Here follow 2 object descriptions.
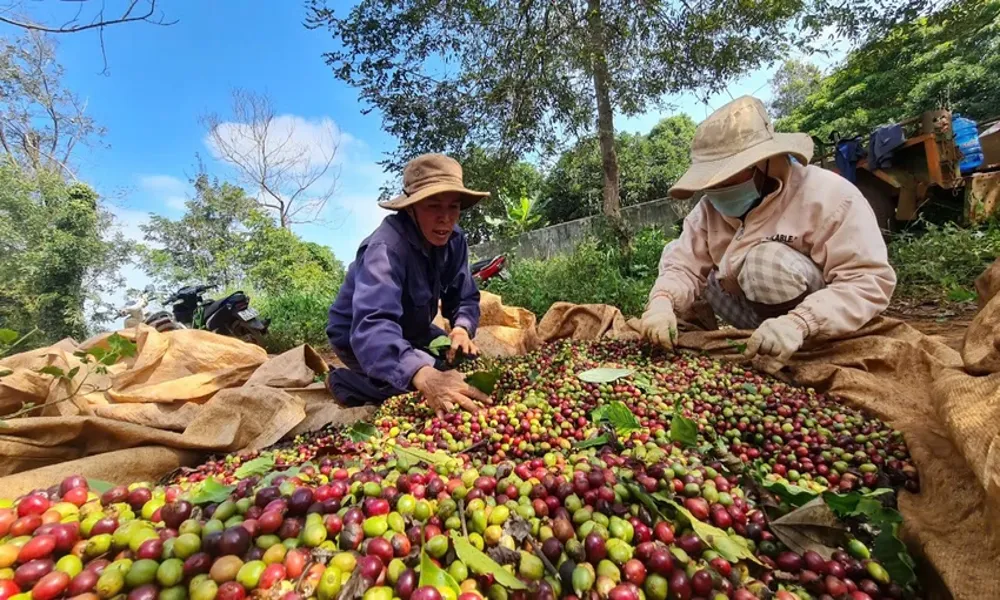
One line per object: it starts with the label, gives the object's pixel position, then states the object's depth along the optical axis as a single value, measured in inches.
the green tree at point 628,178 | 625.9
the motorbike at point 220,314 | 276.2
